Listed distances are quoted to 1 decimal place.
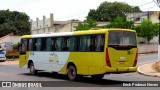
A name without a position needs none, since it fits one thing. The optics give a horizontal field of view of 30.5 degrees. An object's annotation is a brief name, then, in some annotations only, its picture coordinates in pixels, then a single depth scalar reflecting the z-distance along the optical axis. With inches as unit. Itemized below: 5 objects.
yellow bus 552.6
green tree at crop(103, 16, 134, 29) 1822.6
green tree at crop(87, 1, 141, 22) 3325.9
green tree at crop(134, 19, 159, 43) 1872.4
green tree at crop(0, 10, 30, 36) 2881.6
